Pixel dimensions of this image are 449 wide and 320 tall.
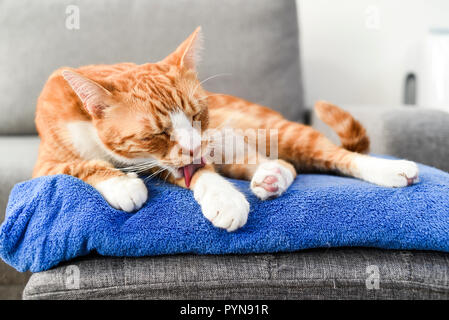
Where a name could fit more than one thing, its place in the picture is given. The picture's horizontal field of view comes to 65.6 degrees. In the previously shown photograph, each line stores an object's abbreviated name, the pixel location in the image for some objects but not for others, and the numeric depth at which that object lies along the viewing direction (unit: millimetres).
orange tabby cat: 810
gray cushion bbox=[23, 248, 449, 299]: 719
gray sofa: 1234
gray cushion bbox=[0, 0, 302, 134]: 1376
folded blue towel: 721
